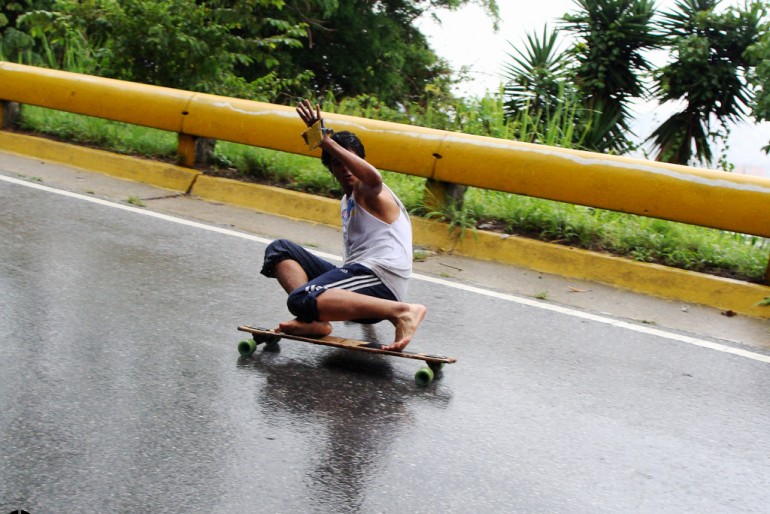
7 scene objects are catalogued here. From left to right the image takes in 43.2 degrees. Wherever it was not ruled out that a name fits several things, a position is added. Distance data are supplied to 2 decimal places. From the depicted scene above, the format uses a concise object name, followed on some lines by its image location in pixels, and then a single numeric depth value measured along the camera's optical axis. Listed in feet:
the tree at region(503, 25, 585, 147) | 38.32
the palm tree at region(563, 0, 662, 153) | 47.65
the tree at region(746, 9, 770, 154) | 43.65
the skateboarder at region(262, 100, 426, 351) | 16.10
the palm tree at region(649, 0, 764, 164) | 48.73
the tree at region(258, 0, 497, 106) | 78.02
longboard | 15.58
